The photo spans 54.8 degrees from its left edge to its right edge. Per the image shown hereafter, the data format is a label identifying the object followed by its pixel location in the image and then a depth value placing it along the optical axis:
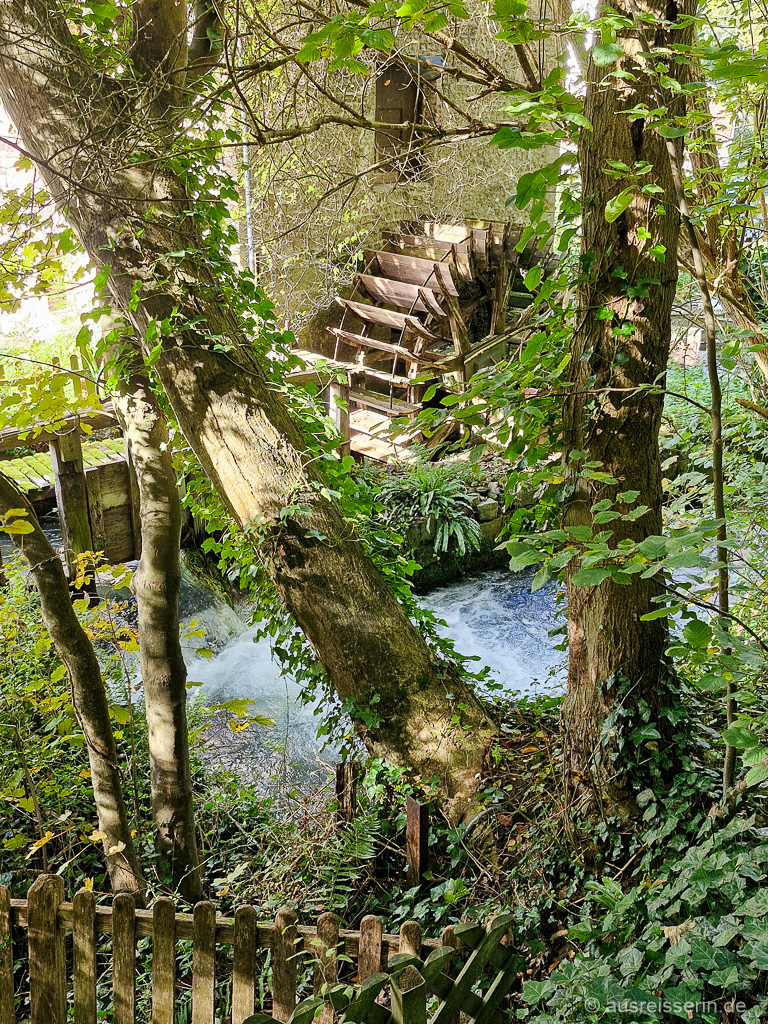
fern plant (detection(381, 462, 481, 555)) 8.77
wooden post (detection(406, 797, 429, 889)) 2.90
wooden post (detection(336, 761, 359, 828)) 3.33
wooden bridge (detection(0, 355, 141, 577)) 6.32
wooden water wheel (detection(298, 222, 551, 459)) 11.48
